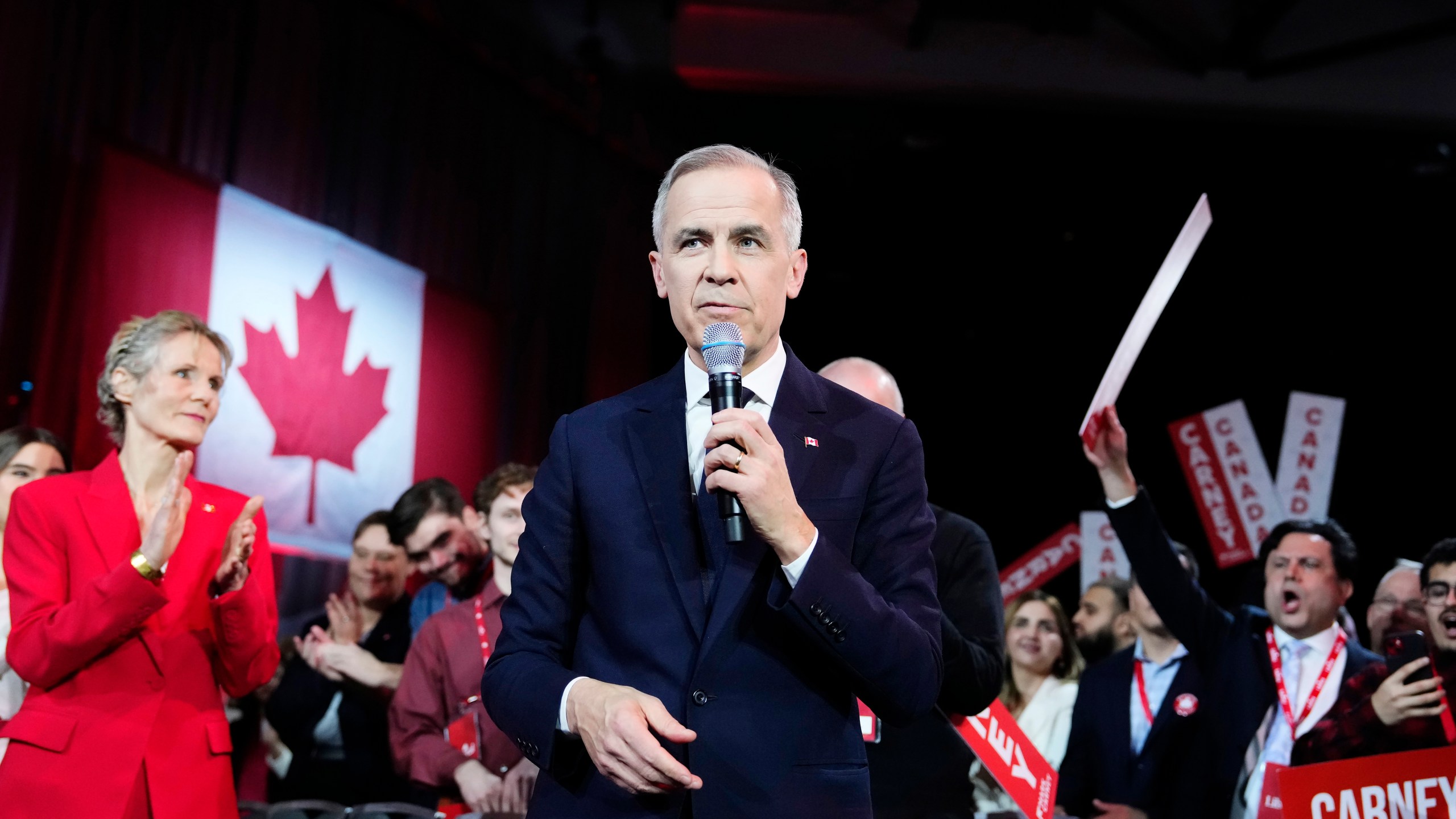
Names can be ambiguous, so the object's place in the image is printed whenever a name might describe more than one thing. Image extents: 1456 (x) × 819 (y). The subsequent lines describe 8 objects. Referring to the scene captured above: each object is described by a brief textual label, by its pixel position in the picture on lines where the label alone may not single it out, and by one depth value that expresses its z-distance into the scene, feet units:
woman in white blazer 16.92
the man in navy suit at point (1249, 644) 11.00
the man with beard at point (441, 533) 14.65
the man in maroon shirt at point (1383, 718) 9.41
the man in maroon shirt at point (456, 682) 10.91
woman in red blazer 7.61
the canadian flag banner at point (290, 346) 16.19
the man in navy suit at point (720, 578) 4.10
